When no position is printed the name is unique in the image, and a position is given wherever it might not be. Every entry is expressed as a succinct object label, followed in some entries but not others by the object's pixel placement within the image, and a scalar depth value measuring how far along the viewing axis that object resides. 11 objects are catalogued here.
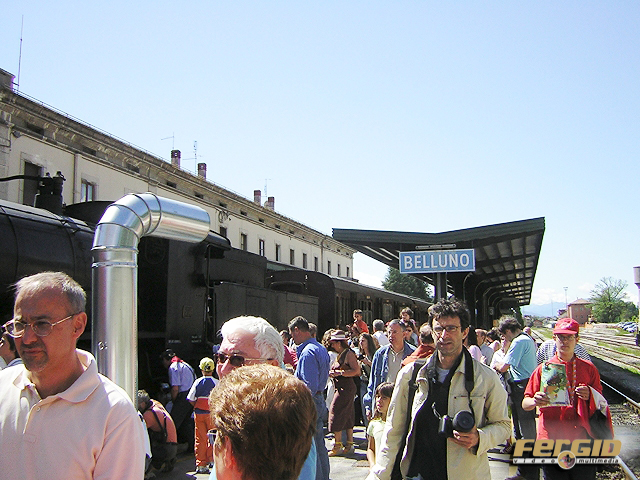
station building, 22.62
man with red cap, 4.68
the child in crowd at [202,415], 7.02
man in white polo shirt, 2.33
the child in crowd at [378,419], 5.20
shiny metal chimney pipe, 3.99
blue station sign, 12.98
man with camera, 3.46
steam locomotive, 7.10
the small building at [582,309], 92.71
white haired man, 3.12
